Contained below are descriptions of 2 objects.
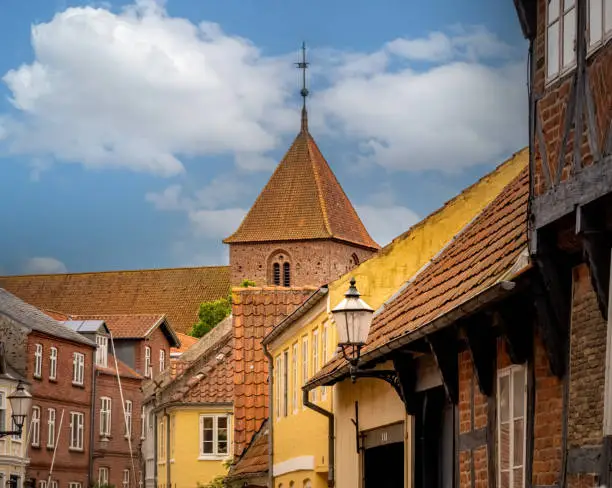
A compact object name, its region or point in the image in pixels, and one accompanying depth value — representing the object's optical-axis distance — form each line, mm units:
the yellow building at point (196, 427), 47781
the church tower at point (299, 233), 110688
